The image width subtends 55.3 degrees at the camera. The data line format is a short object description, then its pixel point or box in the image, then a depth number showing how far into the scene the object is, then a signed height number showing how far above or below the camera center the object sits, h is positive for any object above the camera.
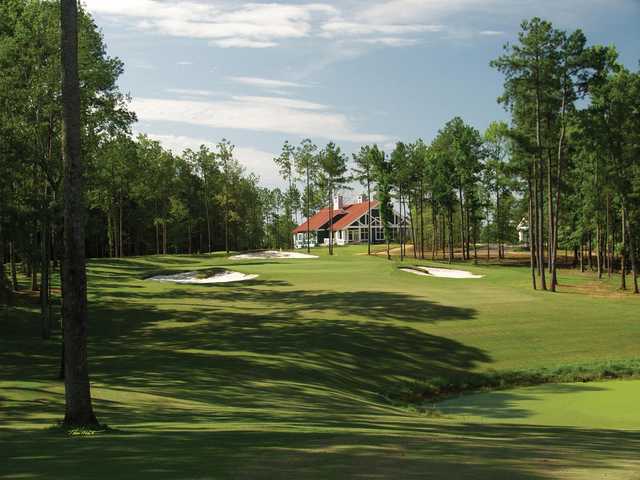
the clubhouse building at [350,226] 117.44 +2.77
